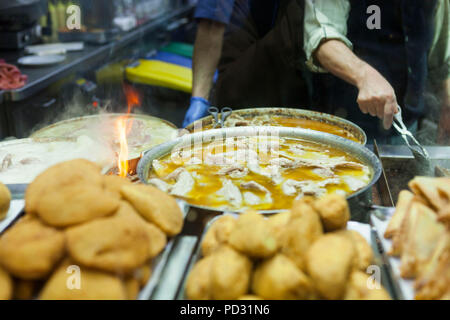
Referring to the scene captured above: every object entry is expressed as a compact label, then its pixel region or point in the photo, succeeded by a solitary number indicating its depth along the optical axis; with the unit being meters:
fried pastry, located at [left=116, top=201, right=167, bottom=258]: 1.03
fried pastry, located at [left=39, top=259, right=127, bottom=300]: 0.91
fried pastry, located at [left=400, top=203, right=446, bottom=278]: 1.03
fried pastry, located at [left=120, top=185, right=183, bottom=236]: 1.09
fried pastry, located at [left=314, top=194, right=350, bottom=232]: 1.08
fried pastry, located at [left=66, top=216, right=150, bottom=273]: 0.91
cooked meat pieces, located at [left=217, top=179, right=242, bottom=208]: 1.65
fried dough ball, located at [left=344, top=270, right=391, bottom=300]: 0.95
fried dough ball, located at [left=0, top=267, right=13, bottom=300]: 0.94
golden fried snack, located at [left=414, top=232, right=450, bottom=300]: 0.97
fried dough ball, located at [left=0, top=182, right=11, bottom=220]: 1.30
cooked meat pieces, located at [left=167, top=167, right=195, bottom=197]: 1.72
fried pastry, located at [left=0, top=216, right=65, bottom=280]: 0.94
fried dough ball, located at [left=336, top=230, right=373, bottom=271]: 1.06
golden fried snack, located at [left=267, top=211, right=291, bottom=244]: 1.03
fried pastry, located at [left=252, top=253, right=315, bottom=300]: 0.92
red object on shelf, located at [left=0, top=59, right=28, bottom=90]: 3.33
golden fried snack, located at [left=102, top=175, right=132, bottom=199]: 1.10
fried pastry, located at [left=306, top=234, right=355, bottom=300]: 0.91
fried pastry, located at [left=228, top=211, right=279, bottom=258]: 0.96
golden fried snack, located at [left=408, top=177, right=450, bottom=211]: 1.11
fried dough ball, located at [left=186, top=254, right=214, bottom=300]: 1.00
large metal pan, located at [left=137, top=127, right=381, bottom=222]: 1.46
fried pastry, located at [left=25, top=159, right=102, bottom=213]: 1.05
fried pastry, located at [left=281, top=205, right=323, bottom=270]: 0.99
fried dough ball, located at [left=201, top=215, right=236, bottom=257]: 1.07
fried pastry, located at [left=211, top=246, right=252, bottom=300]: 0.94
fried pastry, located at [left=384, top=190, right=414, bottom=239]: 1.14
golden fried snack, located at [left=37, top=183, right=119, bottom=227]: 0.97
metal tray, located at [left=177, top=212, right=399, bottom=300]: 1.05
